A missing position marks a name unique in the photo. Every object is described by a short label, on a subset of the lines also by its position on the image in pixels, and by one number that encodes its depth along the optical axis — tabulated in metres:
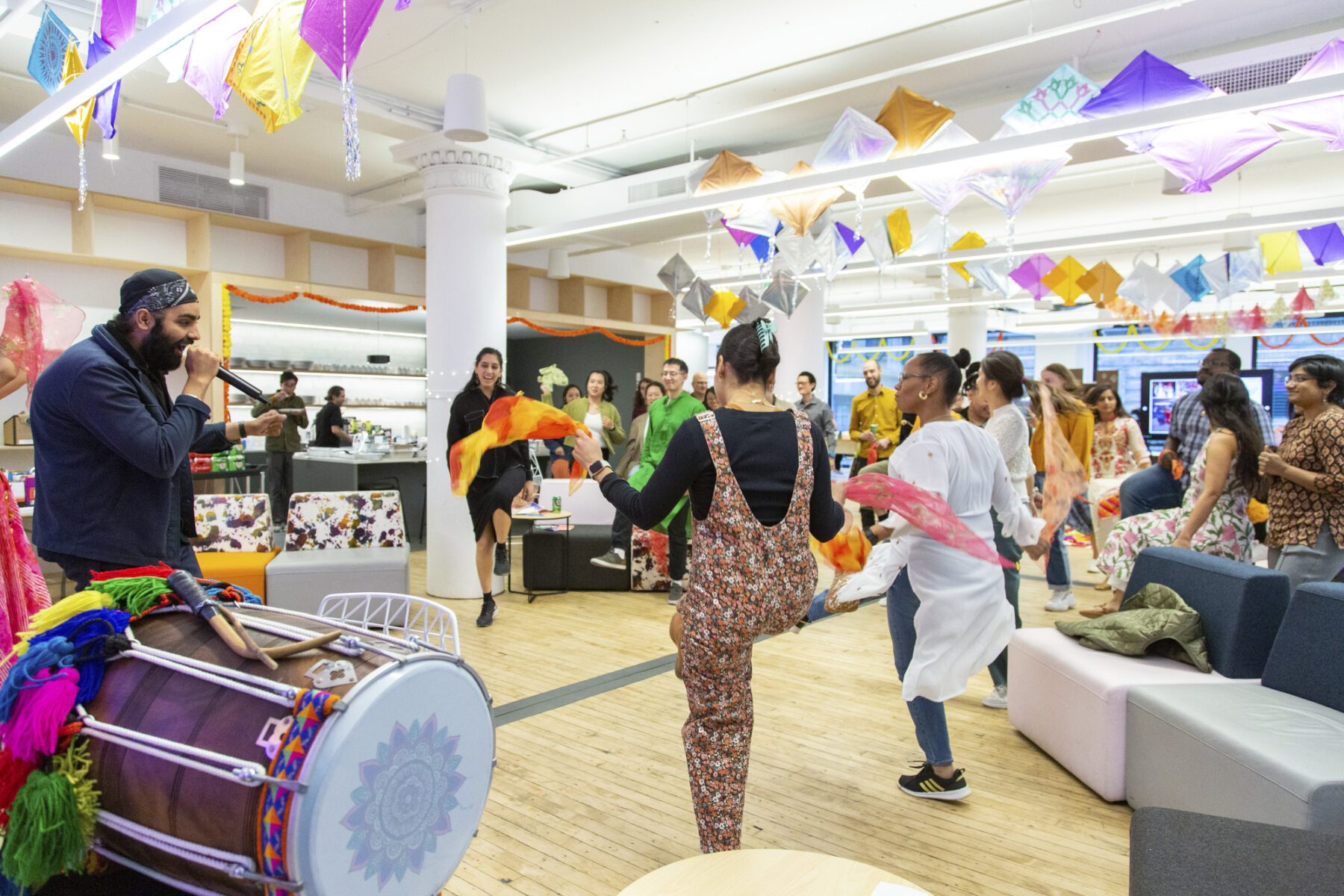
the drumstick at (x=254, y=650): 1.33
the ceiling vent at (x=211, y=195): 8.05
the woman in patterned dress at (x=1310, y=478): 3.38
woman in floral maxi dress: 3.91
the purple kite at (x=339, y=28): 2.41
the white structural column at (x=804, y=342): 9.79
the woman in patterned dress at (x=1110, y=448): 7.05
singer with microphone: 1.89
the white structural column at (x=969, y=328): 15.03
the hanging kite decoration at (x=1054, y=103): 4.53
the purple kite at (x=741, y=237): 7.03
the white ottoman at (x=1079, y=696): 2.87
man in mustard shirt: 8.39
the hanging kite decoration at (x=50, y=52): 4.02
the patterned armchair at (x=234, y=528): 4.93
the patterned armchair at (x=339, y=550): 4.57
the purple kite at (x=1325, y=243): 6.85
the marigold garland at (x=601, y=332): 10.98
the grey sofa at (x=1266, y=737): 2.12
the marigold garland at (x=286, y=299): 8.80
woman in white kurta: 2.73
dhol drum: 1.21
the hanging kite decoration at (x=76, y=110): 3.98
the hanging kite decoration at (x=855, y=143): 4.94
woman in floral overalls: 2.02
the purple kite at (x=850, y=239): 7.09
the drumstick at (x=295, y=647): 1.35
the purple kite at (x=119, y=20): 3.36
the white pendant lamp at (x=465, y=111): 4.52
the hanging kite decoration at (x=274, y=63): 2.67
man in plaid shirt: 4.95
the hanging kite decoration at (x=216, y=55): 3.07
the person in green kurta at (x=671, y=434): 5.70
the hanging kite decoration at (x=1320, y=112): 3.85
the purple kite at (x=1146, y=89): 4.11
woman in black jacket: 5.02
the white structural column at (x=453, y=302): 6.01
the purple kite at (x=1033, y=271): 8.51
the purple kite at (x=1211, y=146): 4.27
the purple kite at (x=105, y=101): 3.66
